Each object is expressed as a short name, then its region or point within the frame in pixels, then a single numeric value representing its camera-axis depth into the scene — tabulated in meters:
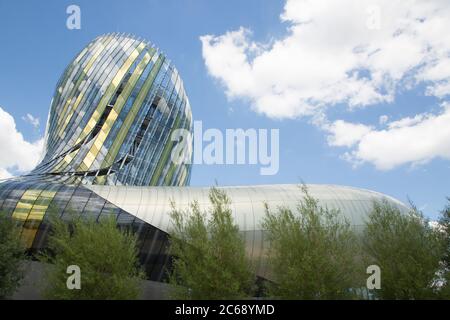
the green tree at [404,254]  19.61
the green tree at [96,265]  18.94
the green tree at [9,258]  20.69
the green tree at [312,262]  18.59
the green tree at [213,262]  19.02
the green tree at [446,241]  20.06
